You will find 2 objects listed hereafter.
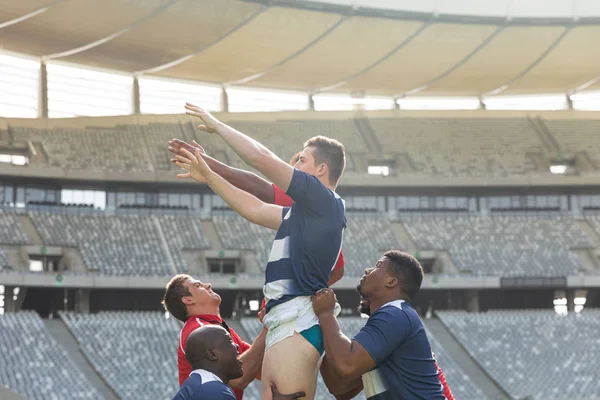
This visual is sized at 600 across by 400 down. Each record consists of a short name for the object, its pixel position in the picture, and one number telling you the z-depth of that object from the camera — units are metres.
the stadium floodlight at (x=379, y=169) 46.17
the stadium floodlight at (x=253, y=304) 40.12
